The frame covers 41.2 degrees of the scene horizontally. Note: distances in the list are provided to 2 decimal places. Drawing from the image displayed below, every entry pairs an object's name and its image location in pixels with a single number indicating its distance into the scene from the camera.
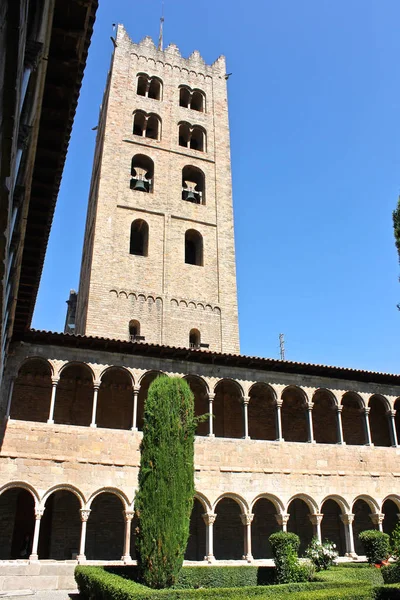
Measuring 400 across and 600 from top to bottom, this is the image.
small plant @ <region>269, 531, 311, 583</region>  14.00
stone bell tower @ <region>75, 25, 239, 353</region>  24.19
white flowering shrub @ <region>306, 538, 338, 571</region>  14.83
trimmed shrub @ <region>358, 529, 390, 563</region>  16.11
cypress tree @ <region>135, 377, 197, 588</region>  12.16
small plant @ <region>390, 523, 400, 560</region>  12.84
